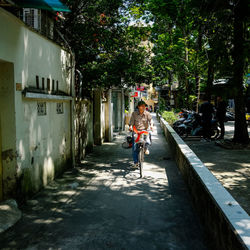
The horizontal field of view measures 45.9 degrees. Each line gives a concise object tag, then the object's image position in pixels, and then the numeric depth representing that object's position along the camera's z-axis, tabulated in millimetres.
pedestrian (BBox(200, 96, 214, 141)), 12915
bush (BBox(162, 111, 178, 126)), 20744
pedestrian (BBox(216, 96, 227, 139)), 12766
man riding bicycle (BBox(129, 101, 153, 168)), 8438
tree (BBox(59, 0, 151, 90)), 9838
